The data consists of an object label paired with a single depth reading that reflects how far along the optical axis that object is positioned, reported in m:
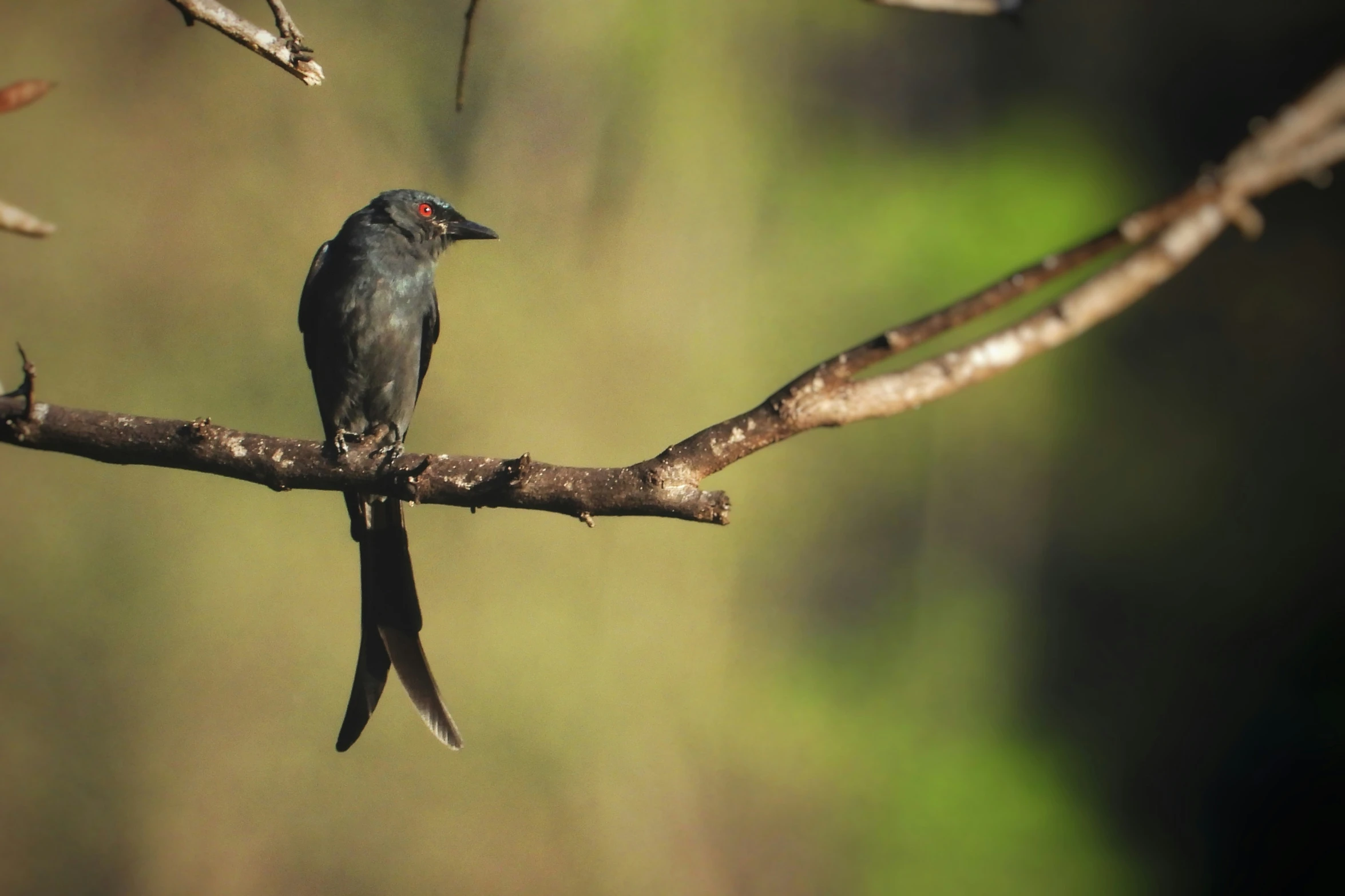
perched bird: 7.70
